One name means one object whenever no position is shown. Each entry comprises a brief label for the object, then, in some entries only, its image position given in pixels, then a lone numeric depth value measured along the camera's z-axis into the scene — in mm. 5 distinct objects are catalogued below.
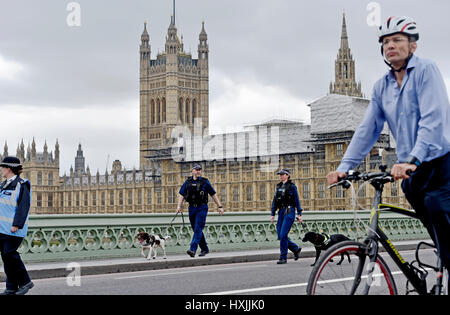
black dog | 10383
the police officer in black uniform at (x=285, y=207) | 11953
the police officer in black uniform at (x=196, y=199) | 12250
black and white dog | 12733
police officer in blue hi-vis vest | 7102
